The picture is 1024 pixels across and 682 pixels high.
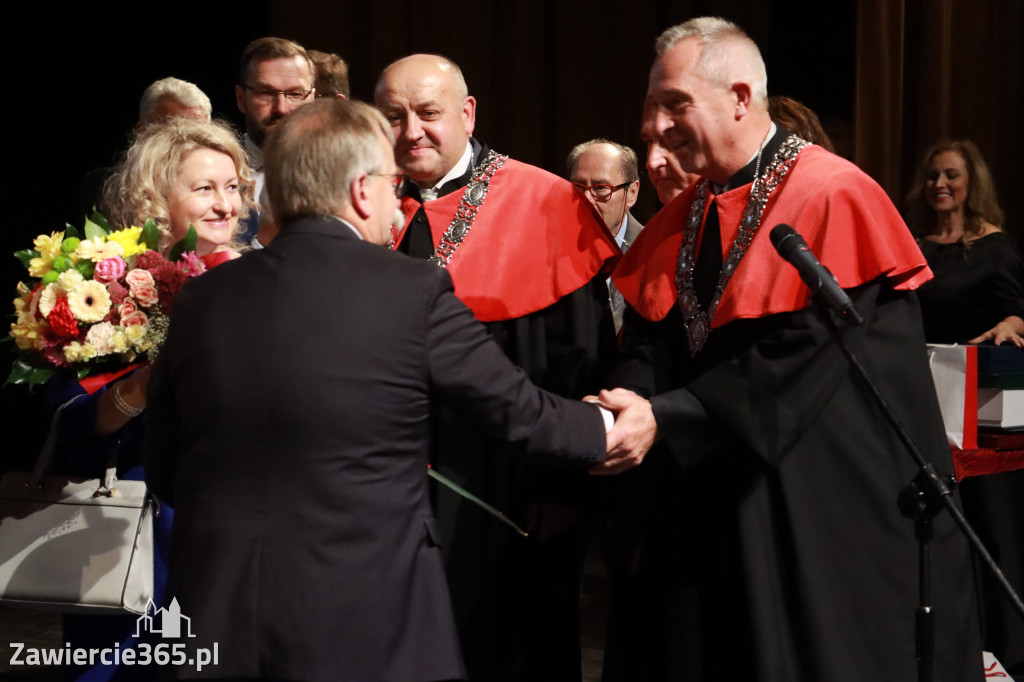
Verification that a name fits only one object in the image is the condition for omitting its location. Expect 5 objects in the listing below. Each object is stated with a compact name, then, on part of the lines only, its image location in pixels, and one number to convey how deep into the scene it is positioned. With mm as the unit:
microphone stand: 4355
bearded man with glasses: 9016
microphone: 4430
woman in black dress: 10062
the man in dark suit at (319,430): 3939
